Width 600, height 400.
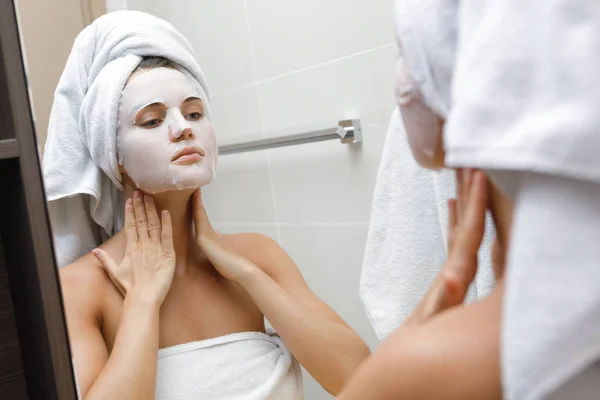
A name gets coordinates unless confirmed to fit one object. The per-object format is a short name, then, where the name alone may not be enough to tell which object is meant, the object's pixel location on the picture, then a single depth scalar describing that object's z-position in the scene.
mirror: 0.81
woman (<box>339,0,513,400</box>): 0.39
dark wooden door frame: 0.66
